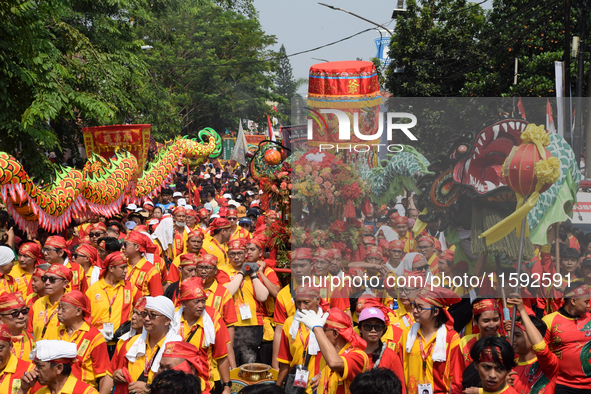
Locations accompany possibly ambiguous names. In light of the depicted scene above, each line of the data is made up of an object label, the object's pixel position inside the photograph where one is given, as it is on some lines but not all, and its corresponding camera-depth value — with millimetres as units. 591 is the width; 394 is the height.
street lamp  20916
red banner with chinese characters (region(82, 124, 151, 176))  13883
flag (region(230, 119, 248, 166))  23688
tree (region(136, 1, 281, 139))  36969
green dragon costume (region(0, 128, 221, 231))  8766
